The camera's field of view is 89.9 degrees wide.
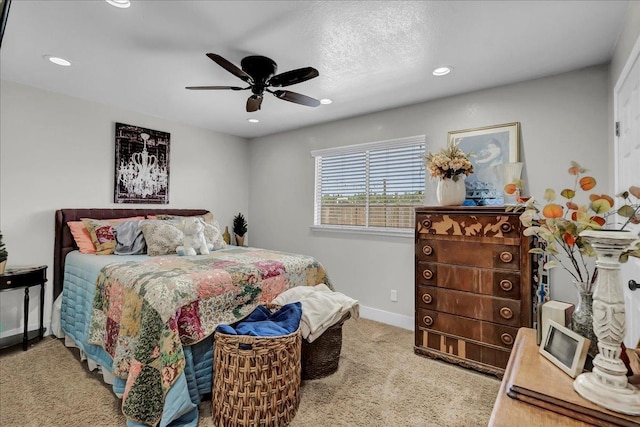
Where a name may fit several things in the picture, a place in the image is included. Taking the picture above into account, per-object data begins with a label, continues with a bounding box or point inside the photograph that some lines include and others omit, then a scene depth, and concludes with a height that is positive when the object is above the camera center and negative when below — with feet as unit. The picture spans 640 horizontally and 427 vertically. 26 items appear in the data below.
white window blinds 11.54 +1.48
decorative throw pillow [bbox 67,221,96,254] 10.23 -0.62
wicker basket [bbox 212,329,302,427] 5.74 -2.93
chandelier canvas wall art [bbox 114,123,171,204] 12.16 +2.13
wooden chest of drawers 7.64 -1.54
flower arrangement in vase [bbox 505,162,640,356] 2.89 -0.01
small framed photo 2.91 -1.20
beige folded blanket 7.19 -2.03
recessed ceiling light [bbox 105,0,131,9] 5.84 +3.97
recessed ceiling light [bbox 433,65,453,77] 8.43 +4.10
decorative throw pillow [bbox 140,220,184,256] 10.16 -0.58
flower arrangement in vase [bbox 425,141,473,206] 8.64 +1.38
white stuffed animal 10.15 -0.68
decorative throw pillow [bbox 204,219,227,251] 11.59 -0.63
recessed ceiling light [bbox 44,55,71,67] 8.08 +4.05
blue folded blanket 6.29 -2.17
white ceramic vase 8.75 +0.90
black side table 8.65 -1.78
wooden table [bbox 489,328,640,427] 2.37 -1.41
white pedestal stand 2.48 -0.81
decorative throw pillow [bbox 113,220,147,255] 10.14 -0.66
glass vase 3.06 -0.88
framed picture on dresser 9.29 +2.03
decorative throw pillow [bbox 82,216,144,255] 10.14 -0.55
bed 5.90 -2.02
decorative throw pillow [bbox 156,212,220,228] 12.34 +0.11
